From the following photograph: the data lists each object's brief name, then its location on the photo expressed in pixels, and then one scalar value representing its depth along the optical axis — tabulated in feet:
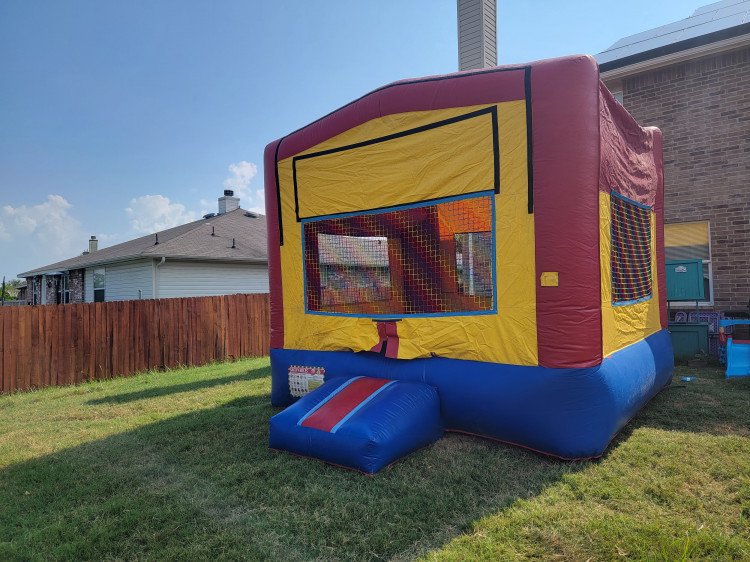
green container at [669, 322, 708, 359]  23.54
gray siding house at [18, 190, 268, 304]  46.01
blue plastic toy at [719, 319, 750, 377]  20.11
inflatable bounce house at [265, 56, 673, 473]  11.48
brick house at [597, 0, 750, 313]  24.50
